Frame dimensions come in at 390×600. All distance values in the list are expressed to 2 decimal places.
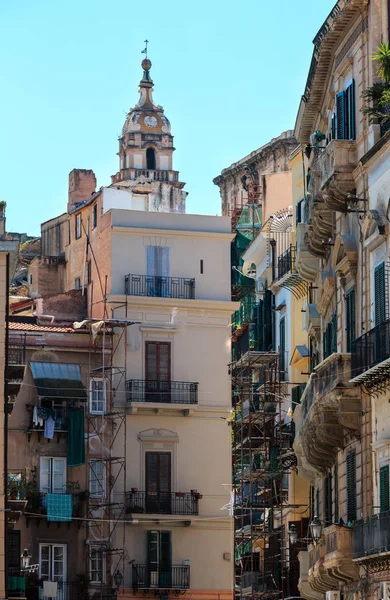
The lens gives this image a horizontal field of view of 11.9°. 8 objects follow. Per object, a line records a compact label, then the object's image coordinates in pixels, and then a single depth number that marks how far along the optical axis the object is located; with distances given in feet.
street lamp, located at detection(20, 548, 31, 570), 198.59
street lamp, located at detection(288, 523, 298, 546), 184.44
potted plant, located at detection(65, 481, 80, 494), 209.36
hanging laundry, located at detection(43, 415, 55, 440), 207.41
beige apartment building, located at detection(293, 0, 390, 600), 120.37
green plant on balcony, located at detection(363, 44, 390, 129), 118.83
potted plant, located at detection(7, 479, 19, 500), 195.00
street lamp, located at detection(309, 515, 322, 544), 141.45
